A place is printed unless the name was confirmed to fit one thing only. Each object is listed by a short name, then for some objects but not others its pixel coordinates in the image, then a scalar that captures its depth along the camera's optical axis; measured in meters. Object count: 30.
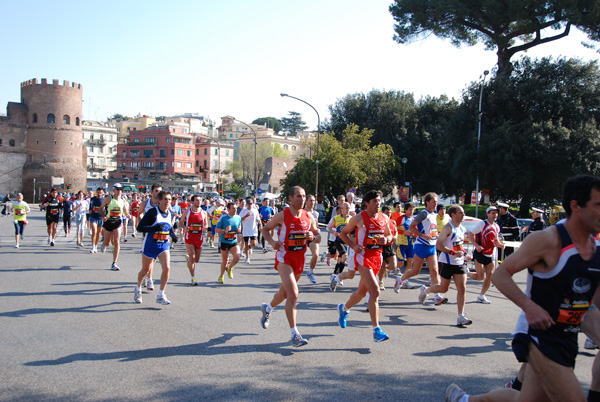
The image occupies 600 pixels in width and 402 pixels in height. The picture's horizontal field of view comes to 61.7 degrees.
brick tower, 76.38
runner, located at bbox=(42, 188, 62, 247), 17.08
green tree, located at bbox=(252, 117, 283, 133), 152.88
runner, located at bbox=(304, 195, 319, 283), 11.20
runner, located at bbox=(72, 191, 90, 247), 17.88
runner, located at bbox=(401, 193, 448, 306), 9.14
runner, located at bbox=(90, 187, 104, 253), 15.15
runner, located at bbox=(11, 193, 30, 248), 16.42
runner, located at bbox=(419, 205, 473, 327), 7.58
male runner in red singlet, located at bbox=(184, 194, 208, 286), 10.40
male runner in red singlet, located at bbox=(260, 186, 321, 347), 6.49
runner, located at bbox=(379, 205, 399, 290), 10.13
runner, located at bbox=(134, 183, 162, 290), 8.74
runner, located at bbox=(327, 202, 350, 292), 11.20
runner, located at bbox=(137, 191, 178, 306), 8.30
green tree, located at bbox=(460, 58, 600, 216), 31.06
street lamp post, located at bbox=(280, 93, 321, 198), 32.14
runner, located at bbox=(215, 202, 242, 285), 10.76
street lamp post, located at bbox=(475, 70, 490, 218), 31.95
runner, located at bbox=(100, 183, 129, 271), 12.34
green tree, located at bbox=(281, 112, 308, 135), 141.52
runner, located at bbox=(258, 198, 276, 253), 17.25
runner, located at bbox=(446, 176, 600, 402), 3.03
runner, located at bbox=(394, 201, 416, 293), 11.48
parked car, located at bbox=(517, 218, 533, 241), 21.72
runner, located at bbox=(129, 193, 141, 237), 21.88
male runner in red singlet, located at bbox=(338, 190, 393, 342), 6.39
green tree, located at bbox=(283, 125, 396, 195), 41.06
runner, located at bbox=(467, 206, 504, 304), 9.15
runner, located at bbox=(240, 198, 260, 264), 14.09
